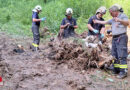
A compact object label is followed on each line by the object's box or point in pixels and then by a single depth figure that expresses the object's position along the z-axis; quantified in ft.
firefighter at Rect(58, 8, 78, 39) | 20.83
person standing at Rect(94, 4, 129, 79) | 14.02
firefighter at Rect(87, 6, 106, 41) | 17.74
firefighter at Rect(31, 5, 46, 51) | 21.40
